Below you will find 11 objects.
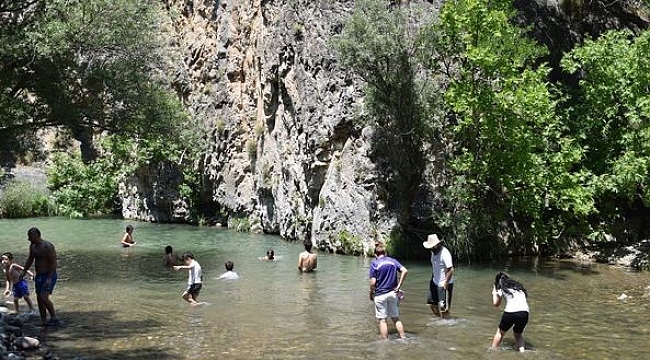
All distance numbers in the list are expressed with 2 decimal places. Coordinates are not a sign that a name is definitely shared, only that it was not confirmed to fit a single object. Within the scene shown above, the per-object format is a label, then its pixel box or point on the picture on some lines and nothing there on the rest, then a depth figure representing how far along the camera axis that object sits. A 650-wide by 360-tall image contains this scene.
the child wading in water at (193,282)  16.03
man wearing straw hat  13.64
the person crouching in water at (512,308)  11.42
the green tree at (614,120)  22.69
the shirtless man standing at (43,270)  13.09
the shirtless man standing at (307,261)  21.38
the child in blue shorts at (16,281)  14.41
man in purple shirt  12.30
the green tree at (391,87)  23.58
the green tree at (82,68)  20.28
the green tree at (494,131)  22.25
